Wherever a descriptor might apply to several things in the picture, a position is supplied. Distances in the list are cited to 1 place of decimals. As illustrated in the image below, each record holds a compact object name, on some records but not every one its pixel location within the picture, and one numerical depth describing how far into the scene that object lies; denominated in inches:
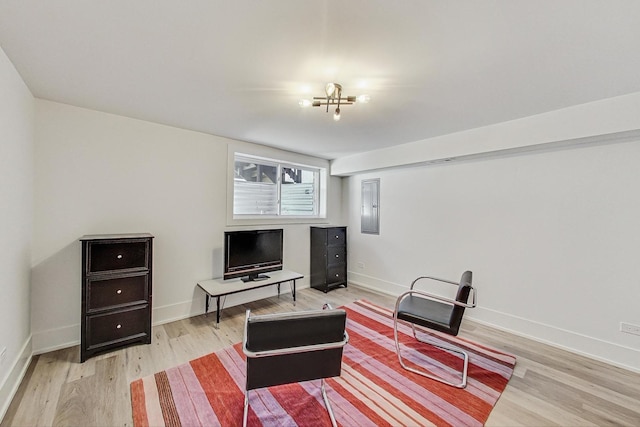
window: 155.8
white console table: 119.8
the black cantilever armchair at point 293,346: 58.8
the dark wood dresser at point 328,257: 173.9
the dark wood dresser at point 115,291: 91.2
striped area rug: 68.2
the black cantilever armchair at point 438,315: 85.3
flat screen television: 131.8
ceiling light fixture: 81.0
